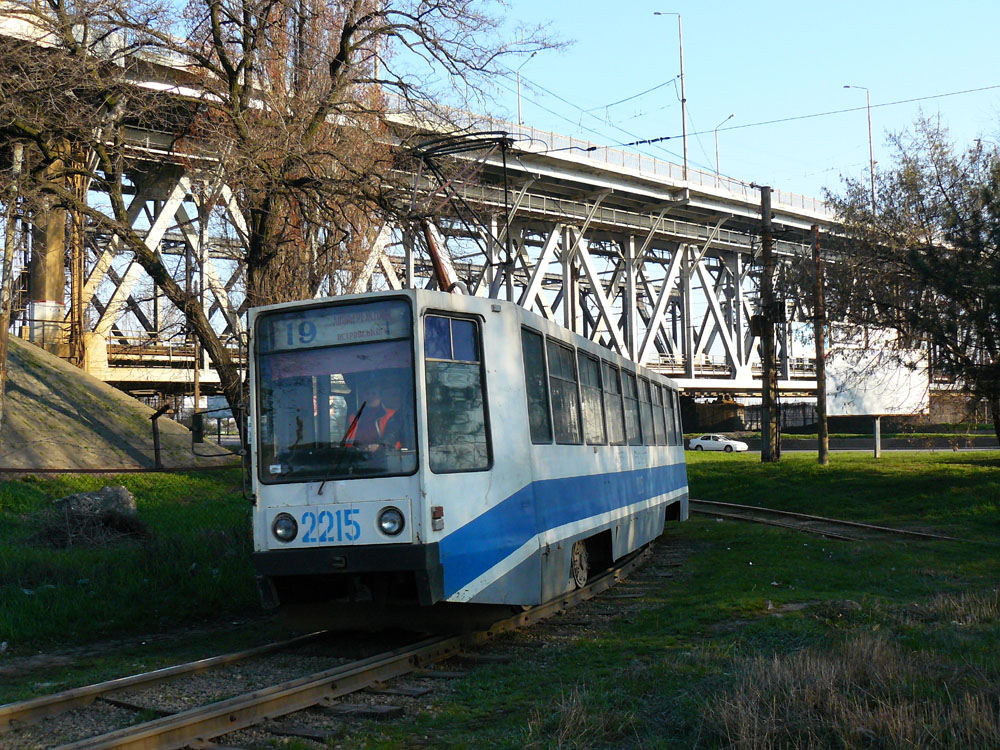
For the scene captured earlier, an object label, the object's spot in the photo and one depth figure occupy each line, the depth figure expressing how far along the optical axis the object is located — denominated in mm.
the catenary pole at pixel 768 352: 30125
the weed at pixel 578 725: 5676
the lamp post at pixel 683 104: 50781
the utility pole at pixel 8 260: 13594
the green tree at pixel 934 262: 20734
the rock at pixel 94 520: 13391
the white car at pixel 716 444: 53000
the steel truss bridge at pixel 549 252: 20156
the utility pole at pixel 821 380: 28594
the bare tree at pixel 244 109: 13688
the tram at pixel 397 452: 8125
